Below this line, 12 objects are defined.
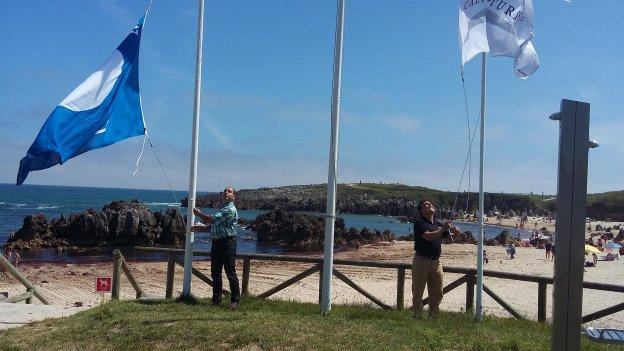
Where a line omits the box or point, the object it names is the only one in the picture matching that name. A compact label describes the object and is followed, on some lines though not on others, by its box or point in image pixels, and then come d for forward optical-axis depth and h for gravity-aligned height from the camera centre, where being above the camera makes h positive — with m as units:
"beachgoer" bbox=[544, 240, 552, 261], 42.91 -2.78
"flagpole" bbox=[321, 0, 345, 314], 8.73 +0.83
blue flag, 9.20 +1.17
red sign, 11.59 -1.88
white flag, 9.05 +2.78
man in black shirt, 9.10 -0.83
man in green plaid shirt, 9.41 -0.76
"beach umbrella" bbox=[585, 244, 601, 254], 32.94 -2.04
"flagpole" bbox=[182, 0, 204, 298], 9.94 +0.77
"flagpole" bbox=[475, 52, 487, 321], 9.41 -0.20
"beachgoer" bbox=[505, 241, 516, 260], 42.33 -3.06
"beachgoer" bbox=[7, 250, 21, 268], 30.68 -3.89
